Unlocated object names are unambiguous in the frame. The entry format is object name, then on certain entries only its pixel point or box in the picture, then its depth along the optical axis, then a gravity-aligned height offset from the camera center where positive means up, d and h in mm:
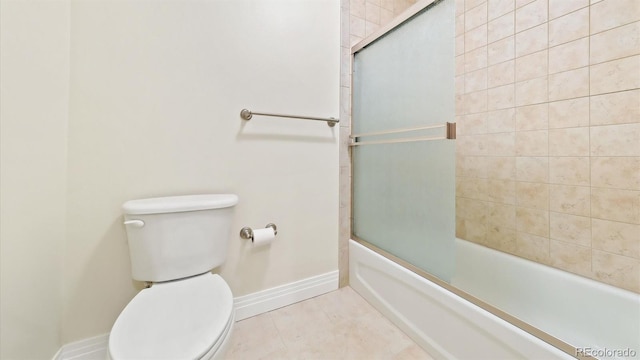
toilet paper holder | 1234 -277
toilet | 619 -402
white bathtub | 840 -589
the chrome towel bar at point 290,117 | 1208 +361
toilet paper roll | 1197 -288
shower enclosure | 936 -378
